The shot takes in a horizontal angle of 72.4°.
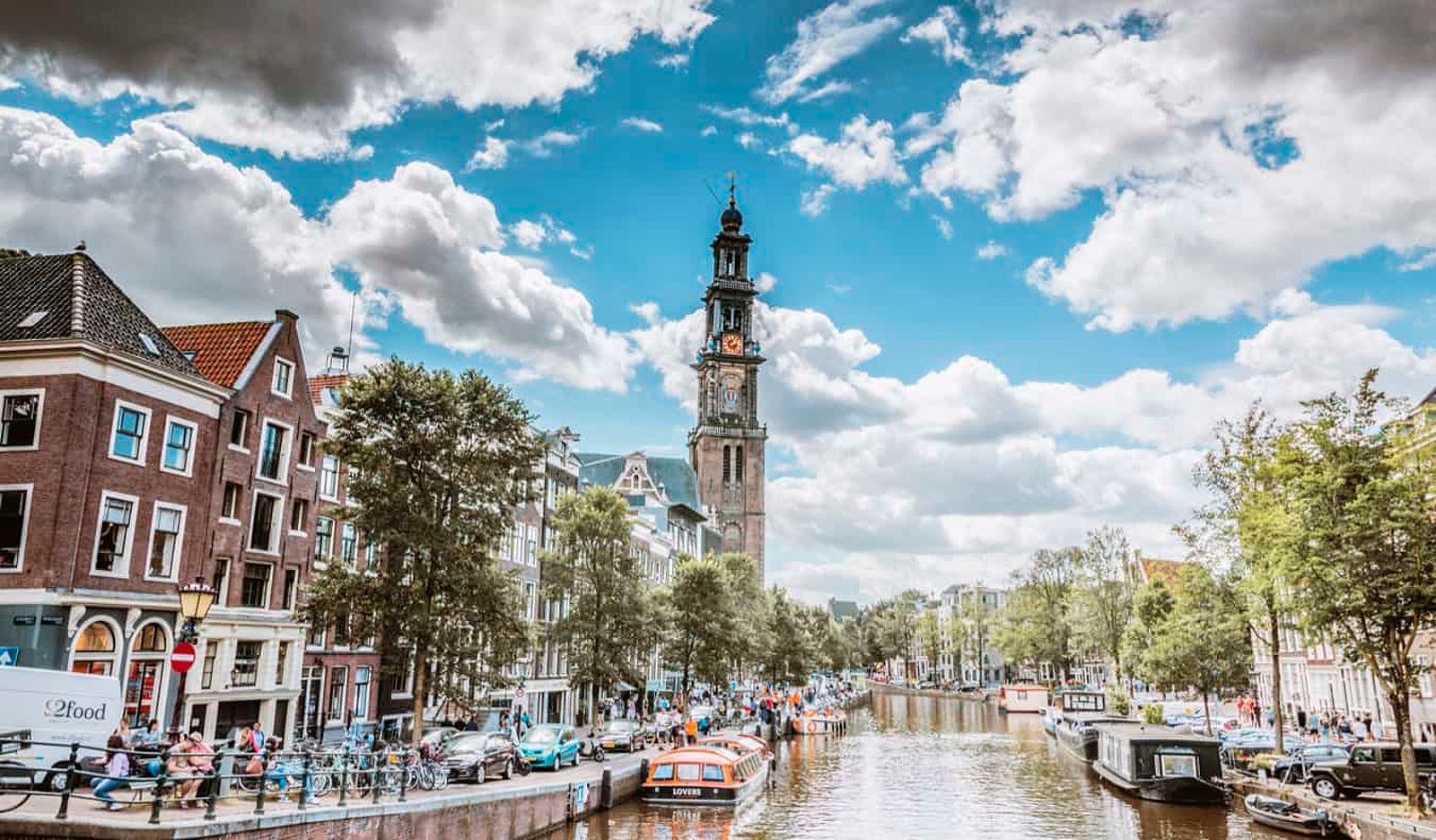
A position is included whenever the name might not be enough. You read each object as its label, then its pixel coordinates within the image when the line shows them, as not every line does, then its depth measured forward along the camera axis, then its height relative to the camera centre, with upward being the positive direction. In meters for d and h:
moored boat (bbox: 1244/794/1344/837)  32.81 -5.98
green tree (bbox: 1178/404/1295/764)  44.28 +5.62
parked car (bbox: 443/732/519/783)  31.50 -4.39
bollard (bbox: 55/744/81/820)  16.25 -2.98
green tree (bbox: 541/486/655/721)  54.19 +1.86
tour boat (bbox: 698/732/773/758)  47.72 -5.64
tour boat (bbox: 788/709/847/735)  78.31 -7.50
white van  20.11 -2.20
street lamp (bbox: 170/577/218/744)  20.64 +0.20
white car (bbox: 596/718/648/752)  48.60 -5.48
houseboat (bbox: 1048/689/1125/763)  58.61 -5.87
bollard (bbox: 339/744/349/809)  22.19 -3.74
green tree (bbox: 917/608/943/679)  185.38 -0.66
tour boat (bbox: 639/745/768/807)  39.03 -6.05
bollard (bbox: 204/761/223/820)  17.70 -3.25
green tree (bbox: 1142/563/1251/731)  54.53 -0.13
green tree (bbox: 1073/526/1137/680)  95.81 +3.77
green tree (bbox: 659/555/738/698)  68.19 +0.39
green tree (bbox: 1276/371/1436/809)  31.27 +3.13
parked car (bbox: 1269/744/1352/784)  38.06 -4.52
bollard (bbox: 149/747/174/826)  16.88 -3.12
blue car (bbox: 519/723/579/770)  38.75 -4.89
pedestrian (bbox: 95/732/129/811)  17.30 -3.01
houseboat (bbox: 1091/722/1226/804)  41.28 -5.49
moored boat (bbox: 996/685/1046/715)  108.06 -7.11
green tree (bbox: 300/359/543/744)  33.31 +3.45
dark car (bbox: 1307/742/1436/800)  35.38 -4.69
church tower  146.00 +32.30
